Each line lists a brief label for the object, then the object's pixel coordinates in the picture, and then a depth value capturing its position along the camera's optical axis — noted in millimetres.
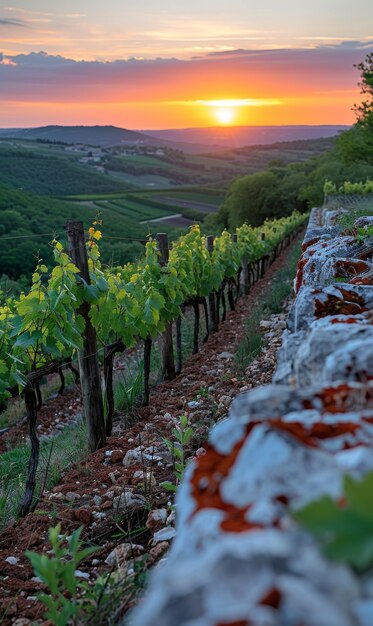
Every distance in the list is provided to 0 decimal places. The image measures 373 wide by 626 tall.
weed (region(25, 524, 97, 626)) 2219
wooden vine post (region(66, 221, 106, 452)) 6414
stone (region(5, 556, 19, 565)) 3913
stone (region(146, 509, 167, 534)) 3854
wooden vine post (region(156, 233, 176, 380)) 9680
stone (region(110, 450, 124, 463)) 5680
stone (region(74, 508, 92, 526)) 4264
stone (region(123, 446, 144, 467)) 5391
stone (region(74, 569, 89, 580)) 3523
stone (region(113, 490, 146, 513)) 4255
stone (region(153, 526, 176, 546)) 3504
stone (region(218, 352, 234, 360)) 9732
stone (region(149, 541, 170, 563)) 3329
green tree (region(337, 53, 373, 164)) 40750
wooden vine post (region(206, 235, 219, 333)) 13062
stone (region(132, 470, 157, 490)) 4441
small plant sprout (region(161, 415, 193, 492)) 3928
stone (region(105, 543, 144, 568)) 3461
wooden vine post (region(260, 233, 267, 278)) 23800
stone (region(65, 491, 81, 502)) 4777
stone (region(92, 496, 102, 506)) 4562
